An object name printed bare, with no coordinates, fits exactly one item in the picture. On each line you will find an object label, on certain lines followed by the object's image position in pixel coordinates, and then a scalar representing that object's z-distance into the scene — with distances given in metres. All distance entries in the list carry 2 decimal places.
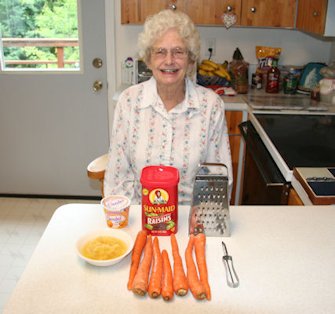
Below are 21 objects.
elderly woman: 1.58
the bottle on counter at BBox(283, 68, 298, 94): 2.85
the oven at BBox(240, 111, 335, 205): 1.71
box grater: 1.15
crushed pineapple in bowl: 1.02
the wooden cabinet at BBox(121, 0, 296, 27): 2.60
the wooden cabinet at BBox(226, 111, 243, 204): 2.60
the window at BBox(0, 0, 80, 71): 2.83
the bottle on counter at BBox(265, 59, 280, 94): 2.84
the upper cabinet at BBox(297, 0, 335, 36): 2.16
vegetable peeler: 0.97
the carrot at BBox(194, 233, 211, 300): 0.95
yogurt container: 1.17
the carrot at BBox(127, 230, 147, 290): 0.97
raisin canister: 1.10
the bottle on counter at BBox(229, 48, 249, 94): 2.81
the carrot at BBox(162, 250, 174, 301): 0.92
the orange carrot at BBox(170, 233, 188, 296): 0.93
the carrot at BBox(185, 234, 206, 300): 0.92
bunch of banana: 2.85
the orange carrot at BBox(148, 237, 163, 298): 0.93
